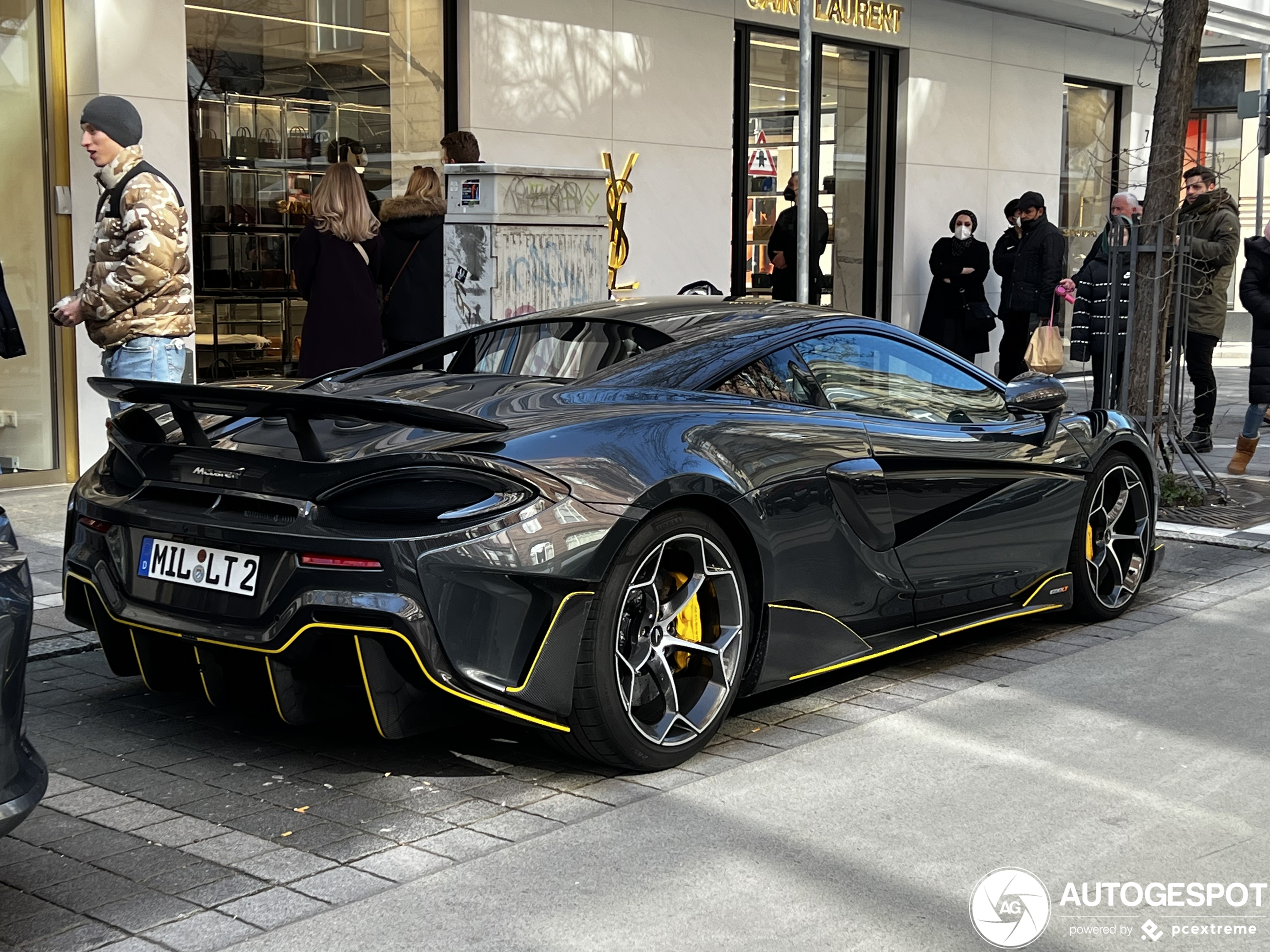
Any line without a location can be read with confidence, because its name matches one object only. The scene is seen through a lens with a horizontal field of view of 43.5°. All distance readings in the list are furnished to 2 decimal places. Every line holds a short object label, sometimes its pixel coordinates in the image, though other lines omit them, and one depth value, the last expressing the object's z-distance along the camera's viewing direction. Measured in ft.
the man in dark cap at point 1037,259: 50.55
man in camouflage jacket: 23.58
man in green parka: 38.88
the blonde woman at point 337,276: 29.12
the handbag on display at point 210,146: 35.12
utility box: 28.91
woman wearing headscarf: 53.57
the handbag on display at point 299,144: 37.01
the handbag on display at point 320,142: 37.68
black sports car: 13.38
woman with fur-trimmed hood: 29.91
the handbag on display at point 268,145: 36.29
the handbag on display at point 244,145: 35.73
